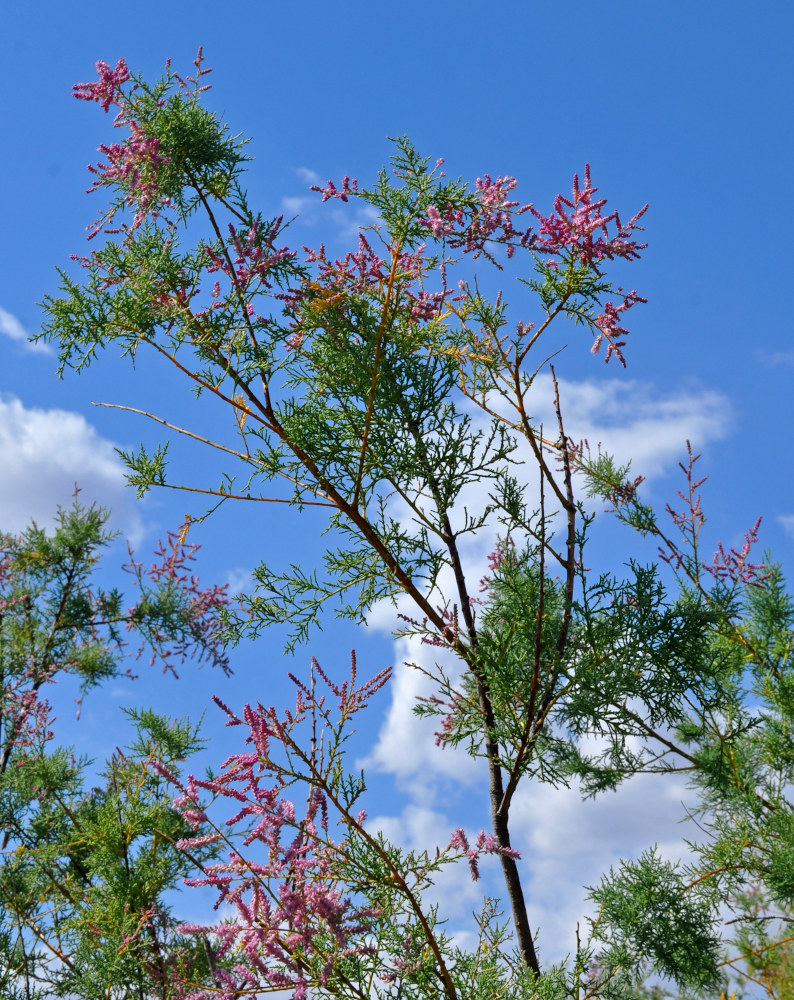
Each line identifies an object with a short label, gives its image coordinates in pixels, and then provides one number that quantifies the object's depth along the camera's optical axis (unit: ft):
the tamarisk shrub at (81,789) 11.23
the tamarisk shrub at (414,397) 9.86
